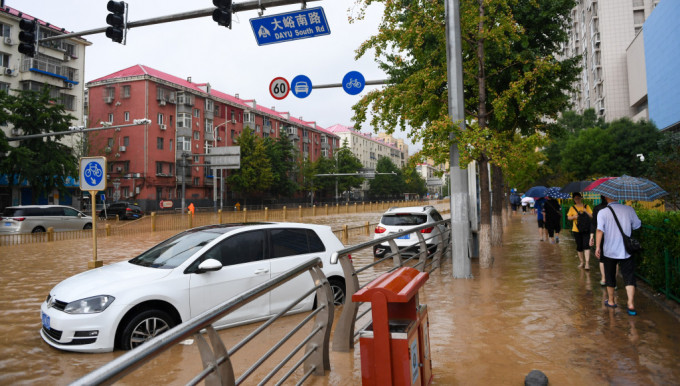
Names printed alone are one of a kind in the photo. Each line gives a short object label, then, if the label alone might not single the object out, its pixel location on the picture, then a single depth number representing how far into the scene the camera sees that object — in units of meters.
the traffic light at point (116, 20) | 9.73
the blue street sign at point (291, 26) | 9.65
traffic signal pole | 9.32
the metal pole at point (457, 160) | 10.11
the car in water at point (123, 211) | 37.88
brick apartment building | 49.28
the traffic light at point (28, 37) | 10.36
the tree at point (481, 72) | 11.02
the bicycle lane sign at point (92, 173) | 12.35
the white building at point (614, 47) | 59.38
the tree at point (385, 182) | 99.69
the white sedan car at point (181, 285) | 5.29
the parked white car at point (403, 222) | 13.56
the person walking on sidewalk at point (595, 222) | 7.28
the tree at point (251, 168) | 59.16
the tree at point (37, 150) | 31.78
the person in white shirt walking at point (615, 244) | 6.68
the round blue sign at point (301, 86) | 12.67
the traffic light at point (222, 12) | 9.17
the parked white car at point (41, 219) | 22.50
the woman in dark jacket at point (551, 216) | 16.52
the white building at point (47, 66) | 39.84
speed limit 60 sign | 12.10
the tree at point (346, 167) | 83.25
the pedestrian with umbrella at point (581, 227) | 10.42
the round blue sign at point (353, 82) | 12.56
